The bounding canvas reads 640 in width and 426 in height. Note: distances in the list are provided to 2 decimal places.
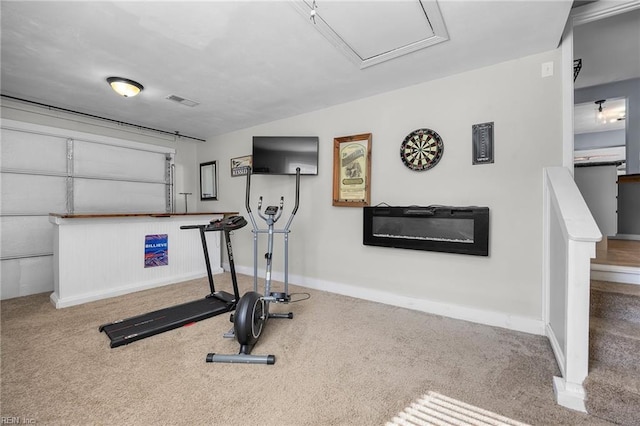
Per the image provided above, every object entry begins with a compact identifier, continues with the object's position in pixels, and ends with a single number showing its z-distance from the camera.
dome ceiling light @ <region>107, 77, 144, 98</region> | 2.88
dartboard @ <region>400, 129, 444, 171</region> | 2.91
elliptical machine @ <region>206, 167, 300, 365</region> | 1.99
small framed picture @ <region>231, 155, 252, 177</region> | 4.65
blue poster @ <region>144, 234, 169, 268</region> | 3.84
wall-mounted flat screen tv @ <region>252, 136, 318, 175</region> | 3.76
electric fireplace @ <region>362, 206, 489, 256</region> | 2.67
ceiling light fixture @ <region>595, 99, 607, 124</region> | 5.31
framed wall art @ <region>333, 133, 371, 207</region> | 3.37
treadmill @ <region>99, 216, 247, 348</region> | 2.39
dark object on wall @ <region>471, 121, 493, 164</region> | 2.63
